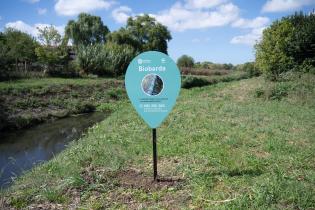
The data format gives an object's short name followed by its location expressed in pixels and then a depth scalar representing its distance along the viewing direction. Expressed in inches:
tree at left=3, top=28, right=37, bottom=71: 894.3
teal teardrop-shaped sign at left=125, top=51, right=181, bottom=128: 181.2
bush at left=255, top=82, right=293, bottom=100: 472.9
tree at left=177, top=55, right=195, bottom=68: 1677.6
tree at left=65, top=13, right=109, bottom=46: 1619.7
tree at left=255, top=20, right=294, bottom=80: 612.3
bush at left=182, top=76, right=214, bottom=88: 970.8
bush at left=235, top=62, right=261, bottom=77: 1144.2
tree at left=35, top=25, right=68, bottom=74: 914.4
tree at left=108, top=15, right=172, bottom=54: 1533.7
